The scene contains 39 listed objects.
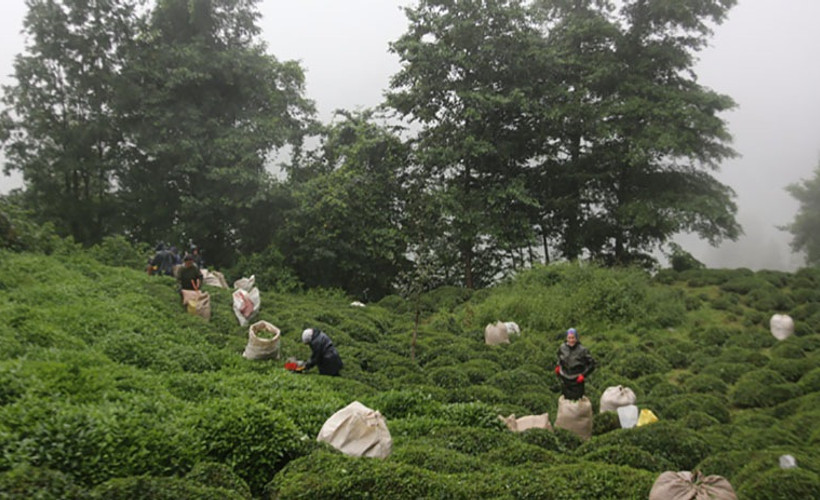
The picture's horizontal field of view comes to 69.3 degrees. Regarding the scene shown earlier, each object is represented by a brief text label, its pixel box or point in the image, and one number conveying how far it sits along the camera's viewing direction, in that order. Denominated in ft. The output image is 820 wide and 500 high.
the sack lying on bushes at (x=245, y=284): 45.85
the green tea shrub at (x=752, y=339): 41.94
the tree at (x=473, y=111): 70.79
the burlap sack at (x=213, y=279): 55.69
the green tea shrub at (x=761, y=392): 30.07
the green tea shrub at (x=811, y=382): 30.37
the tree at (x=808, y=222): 127.65
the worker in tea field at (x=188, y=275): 43.62
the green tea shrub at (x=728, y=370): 34.47
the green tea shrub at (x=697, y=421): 25.00
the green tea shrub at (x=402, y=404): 24.24
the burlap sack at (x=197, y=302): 40.45
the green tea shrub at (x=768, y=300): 51.75
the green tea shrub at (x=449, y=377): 31.60
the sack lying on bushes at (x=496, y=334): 44.86
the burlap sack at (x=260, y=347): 31.89
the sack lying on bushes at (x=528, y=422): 24.25
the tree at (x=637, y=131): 66.18
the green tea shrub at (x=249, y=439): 16.21
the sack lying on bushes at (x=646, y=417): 25.40
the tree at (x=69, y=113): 76.18
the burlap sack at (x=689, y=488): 13.89
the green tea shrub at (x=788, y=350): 37.29
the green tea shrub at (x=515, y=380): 31.91
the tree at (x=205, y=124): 75.82
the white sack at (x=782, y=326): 43.98
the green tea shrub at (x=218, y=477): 13.97
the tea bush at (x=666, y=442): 19.95
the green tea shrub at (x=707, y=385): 32.60
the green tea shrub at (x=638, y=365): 36.91
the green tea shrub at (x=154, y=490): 12.23
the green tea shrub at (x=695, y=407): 27.48
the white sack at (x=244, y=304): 41.98
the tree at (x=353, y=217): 76.23
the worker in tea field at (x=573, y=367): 26.73
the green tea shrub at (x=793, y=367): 33.27
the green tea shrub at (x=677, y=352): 39.11
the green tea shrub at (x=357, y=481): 14.15
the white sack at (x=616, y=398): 28.09
